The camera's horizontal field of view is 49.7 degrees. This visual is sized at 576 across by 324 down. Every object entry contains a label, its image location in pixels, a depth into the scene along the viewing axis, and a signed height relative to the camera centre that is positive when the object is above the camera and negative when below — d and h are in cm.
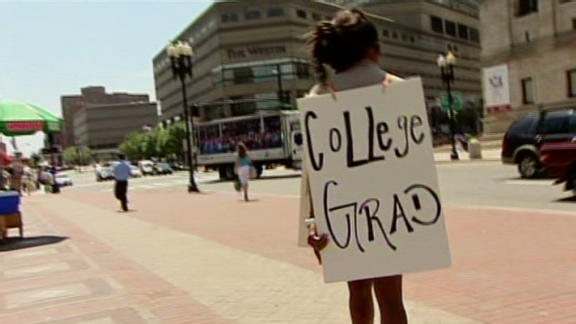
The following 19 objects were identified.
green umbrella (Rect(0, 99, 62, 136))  1204 +92
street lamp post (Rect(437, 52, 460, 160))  3725 +340
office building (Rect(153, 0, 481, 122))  9631 +1614
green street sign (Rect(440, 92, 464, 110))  6605 +292
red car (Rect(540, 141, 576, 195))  1277 -91
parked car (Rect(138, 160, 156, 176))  6838 -145
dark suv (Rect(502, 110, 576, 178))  1797 -45
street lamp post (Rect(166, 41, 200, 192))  2858 +443
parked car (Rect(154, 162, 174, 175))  6725 -158
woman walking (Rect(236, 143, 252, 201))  1948 -65
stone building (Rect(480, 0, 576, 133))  4962 +541
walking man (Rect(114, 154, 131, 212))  1925 -66
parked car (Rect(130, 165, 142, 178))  6611 -183
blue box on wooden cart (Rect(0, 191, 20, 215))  1173 -64
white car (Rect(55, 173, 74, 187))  5542 -162
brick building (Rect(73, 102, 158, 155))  16300 +953
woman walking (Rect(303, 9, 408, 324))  295 +36
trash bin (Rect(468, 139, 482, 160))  3581 -142
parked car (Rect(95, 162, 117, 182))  6355 -153
